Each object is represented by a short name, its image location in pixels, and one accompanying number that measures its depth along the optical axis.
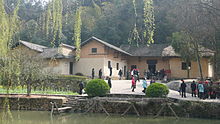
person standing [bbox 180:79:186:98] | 19.86
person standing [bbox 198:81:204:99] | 19.03
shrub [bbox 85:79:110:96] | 20.28
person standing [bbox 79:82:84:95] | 22.43
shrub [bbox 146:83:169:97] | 18.78
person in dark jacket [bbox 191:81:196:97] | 20.10
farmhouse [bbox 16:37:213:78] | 34.00
